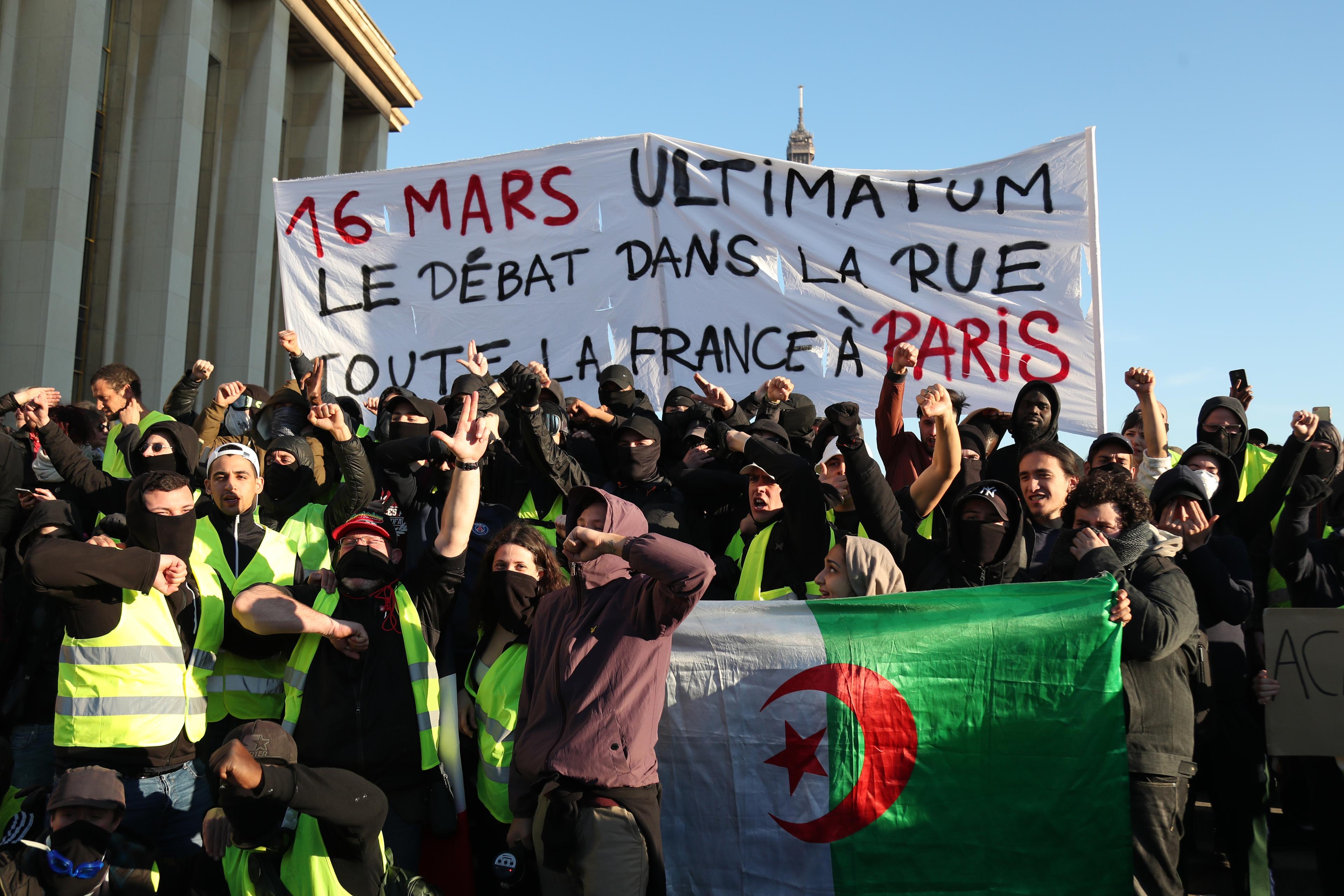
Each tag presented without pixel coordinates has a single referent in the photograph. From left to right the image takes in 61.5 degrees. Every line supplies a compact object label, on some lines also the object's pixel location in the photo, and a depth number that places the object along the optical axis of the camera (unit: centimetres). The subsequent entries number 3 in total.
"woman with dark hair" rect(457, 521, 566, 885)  417
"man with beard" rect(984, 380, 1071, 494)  584
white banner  654
